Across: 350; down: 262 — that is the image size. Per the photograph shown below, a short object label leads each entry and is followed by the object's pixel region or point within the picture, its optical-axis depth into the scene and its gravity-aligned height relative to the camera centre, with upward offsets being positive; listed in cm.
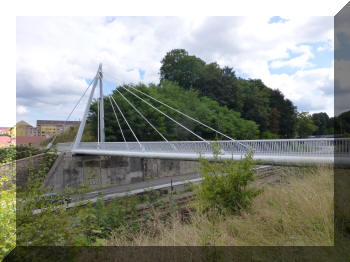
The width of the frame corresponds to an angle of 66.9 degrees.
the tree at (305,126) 5791 +91
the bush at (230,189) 510 -115
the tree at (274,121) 4788 +171
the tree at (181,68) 3950 +965
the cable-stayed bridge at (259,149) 725 -76
